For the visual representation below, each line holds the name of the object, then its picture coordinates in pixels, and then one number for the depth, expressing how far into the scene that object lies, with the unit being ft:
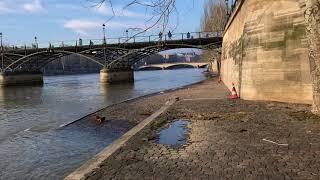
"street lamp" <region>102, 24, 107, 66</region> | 139.00
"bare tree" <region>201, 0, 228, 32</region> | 135.82
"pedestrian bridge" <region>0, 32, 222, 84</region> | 129.47
